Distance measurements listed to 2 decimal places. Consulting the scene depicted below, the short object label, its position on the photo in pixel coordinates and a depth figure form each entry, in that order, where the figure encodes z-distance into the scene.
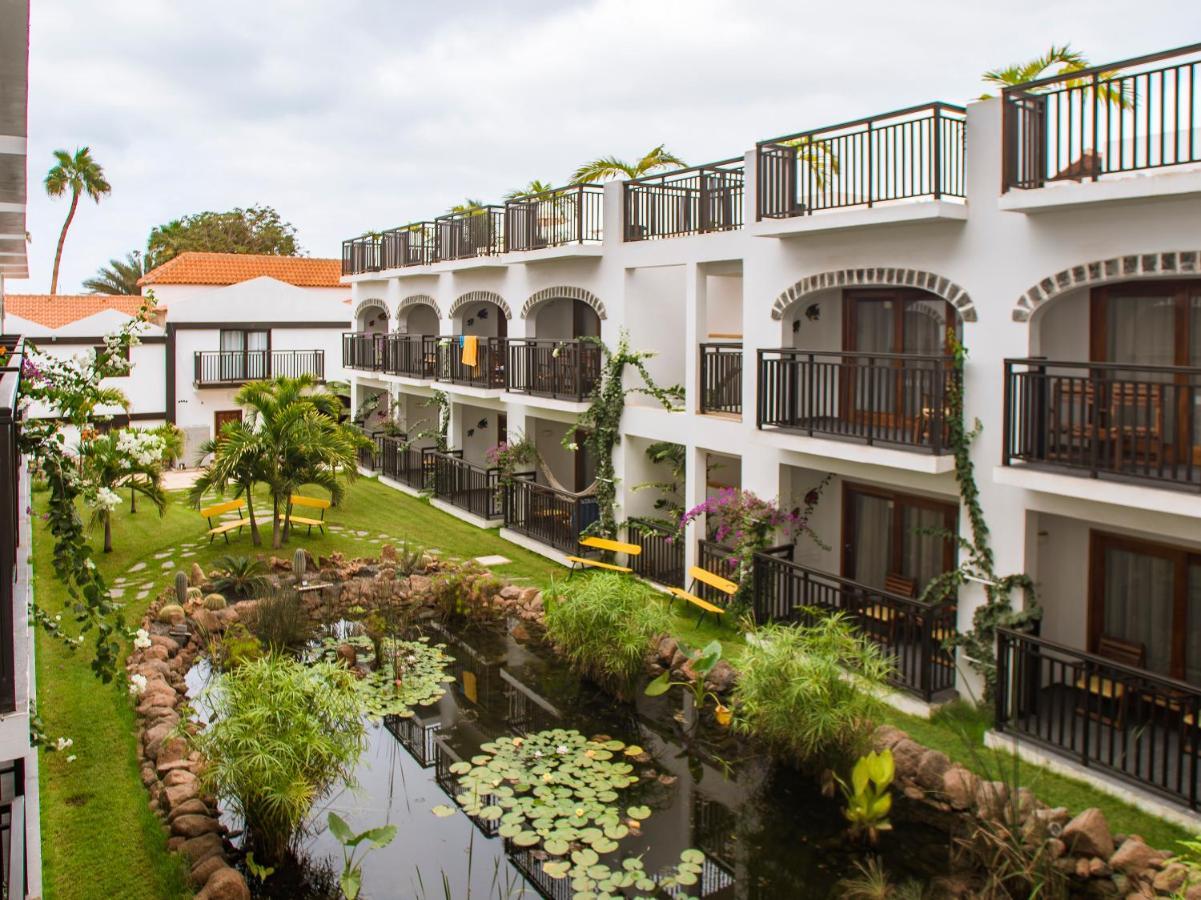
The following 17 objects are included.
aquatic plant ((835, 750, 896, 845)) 9.38
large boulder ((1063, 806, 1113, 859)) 8.62
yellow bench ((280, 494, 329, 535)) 21.02
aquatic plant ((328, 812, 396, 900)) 8.19
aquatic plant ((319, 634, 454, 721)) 12.89
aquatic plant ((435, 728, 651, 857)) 9.65
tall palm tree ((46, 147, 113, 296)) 52.12
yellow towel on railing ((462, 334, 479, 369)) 23.20
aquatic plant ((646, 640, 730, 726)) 12.12
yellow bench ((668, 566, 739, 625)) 15.05
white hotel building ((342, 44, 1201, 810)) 10.39
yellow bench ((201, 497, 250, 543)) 20.12
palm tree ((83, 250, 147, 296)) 54.78
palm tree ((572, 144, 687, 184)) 20.27
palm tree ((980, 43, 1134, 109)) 12.90
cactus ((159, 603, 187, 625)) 15.04
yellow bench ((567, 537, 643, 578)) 17.47
